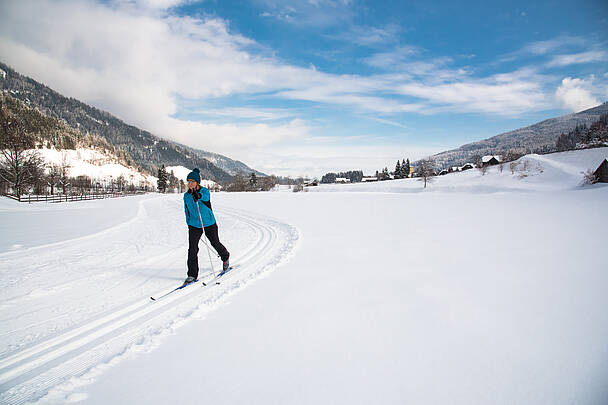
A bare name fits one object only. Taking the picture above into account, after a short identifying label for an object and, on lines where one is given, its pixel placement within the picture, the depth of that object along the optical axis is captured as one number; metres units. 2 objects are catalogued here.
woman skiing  5.00
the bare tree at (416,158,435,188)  56.62
